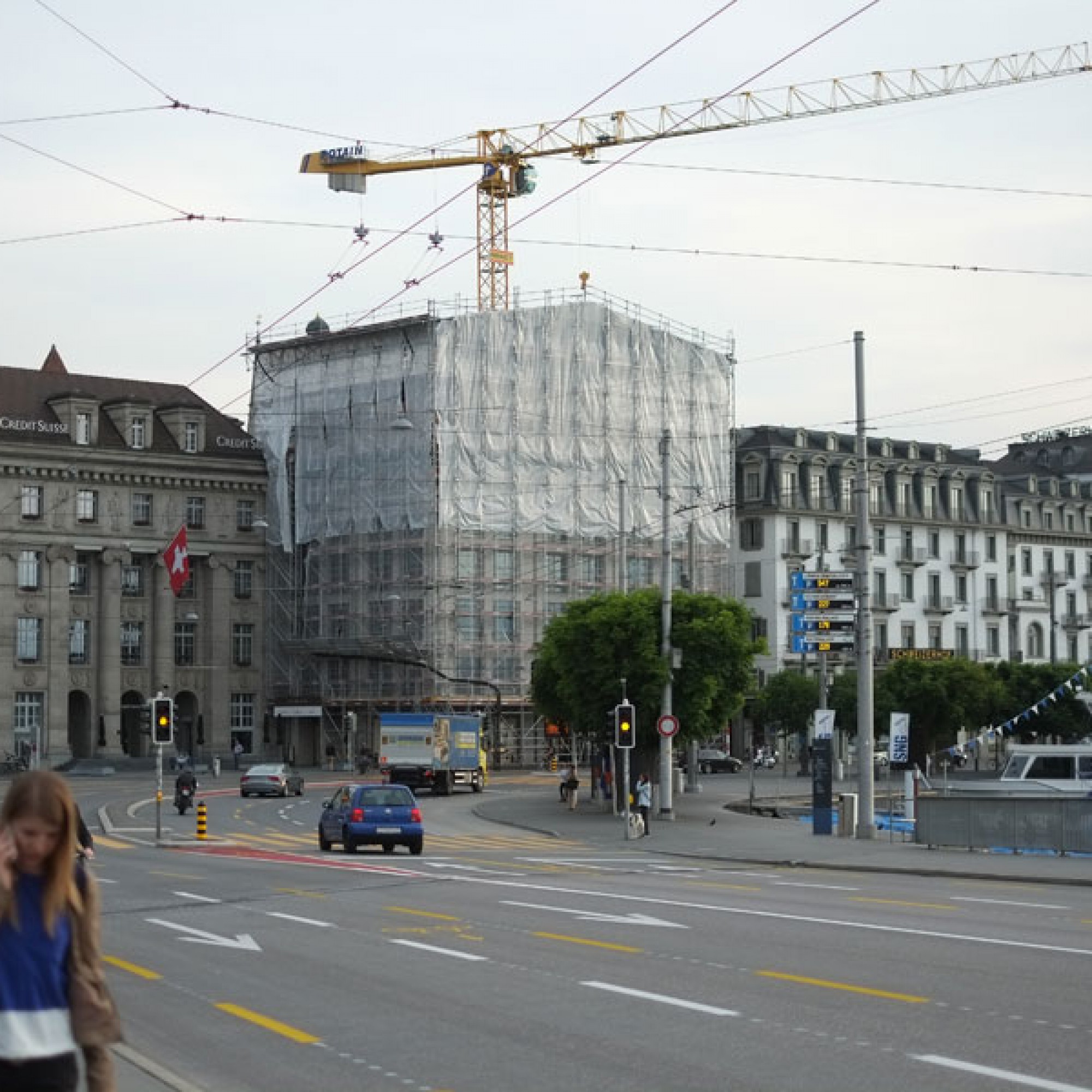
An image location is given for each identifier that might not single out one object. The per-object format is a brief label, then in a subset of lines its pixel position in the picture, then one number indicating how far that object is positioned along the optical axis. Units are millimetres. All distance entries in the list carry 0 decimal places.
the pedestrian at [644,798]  45125
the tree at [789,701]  91312
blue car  37312
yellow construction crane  78500
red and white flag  52438
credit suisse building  87125
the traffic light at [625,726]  43688
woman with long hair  6219
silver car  67688
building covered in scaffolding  83125
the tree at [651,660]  53938
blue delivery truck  66062
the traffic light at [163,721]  41781
